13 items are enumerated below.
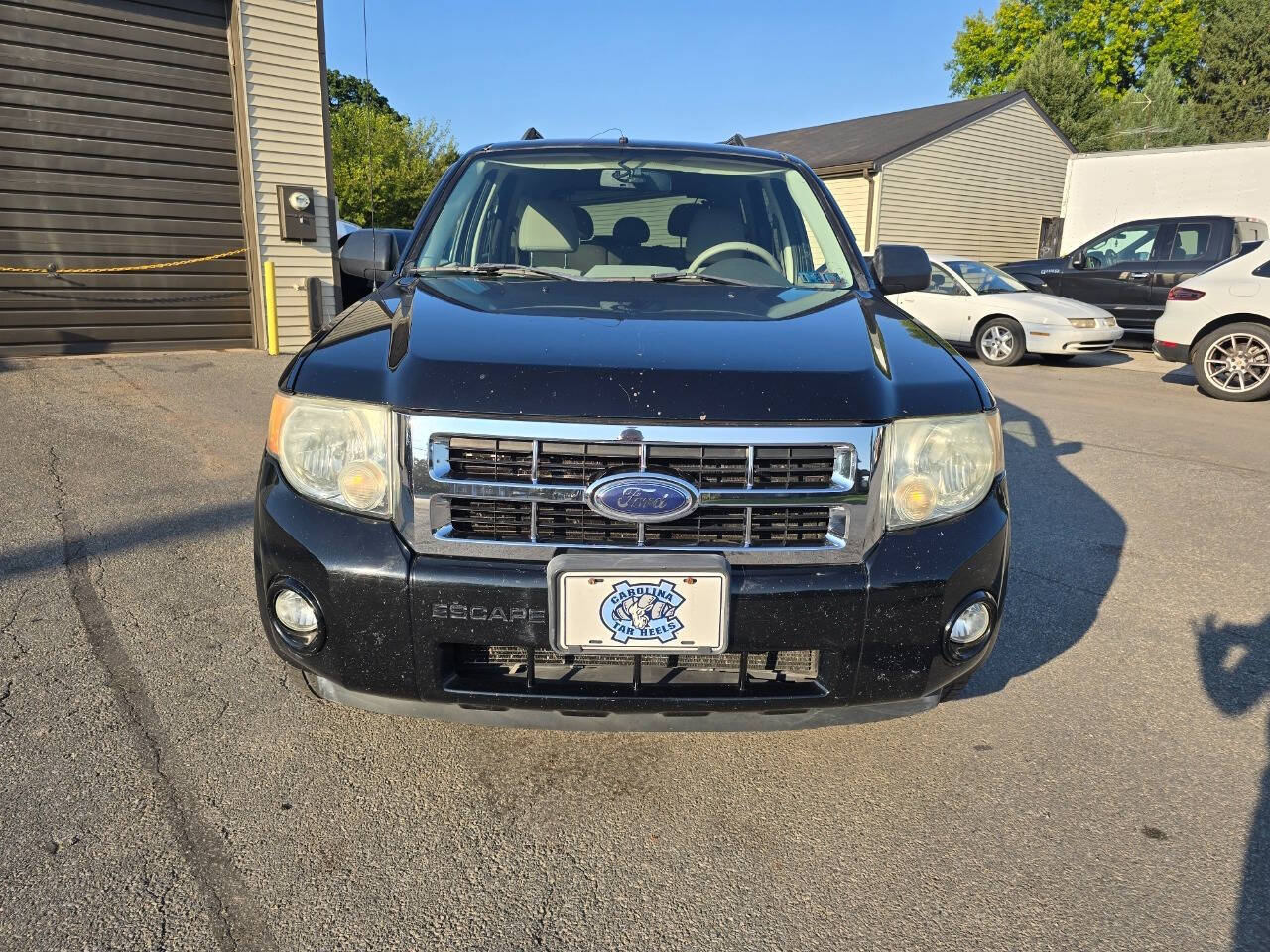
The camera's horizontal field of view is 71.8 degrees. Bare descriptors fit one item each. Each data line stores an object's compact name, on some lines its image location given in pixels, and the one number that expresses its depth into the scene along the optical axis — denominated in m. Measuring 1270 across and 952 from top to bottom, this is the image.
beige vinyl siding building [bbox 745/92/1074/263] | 21.08
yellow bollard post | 9.92
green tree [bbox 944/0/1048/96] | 46.72
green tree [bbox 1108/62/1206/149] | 39.31
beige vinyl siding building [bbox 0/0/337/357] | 8.49
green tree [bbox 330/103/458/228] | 32.28
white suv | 8.84
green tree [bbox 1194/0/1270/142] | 41.25
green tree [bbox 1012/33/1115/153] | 33.91
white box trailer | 18.28
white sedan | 11.23
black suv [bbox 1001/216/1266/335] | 12.06
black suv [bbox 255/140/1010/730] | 1.96
